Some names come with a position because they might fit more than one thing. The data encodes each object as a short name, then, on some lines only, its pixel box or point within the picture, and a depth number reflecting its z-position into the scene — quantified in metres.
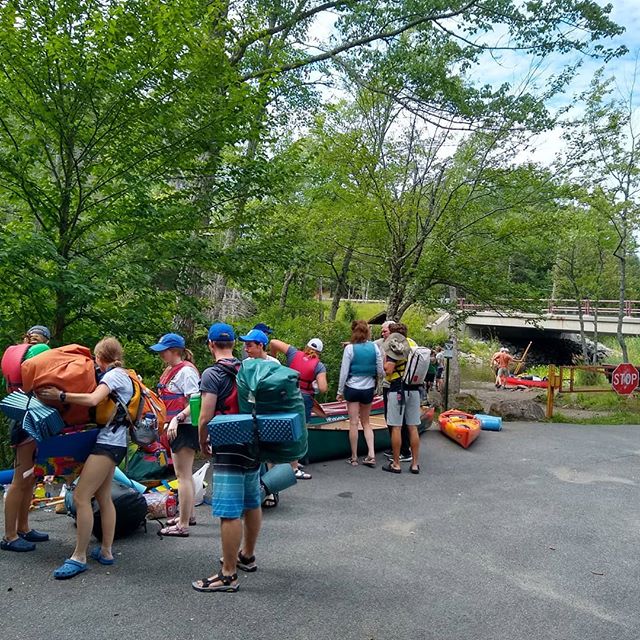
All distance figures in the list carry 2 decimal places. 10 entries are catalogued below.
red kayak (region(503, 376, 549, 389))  21.68
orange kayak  8.48
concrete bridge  33.41
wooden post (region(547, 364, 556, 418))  11.71
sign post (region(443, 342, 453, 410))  11.23
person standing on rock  22.48
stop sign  12.80
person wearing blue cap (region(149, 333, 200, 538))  4.40
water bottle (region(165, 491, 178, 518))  4.88
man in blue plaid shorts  3.43
